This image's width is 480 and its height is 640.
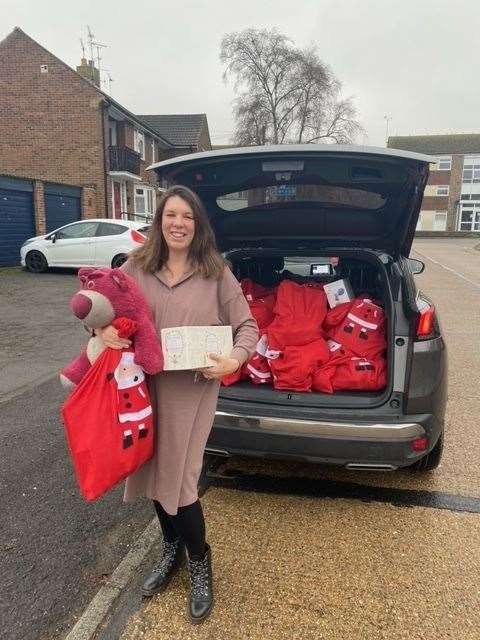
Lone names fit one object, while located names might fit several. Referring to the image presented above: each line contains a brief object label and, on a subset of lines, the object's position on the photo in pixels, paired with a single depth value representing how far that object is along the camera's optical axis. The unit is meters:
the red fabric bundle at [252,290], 3.62
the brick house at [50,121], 21.38
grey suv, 2.49
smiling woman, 2.02
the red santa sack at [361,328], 2.99
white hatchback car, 12.79
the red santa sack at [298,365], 2.86
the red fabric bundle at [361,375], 2.83
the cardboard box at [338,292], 3.37
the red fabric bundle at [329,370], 2.84
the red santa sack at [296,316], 3.13
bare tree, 38.09
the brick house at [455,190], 53.16
